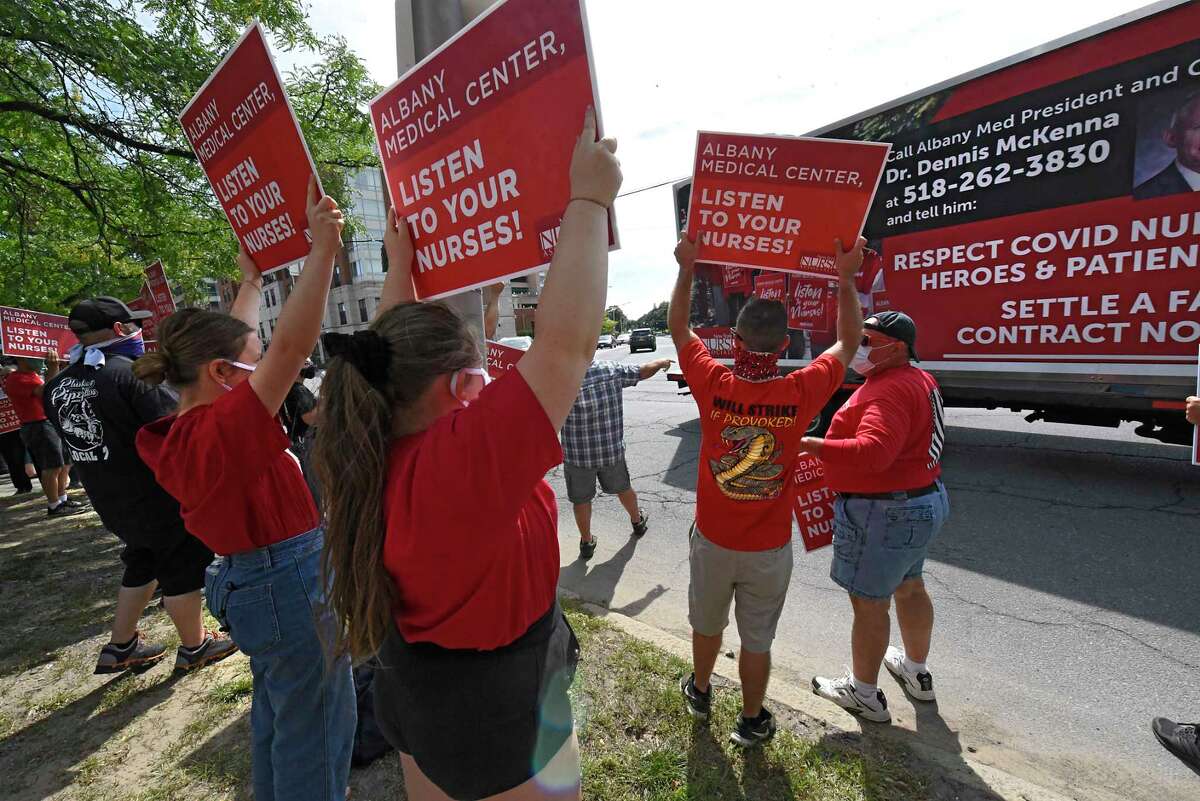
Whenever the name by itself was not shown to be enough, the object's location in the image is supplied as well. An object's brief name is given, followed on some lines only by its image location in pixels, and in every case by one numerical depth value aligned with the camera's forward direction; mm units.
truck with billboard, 4523
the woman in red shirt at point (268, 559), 1714
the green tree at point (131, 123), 5004
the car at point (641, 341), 40094
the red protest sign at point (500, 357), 4094
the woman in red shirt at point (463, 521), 993
